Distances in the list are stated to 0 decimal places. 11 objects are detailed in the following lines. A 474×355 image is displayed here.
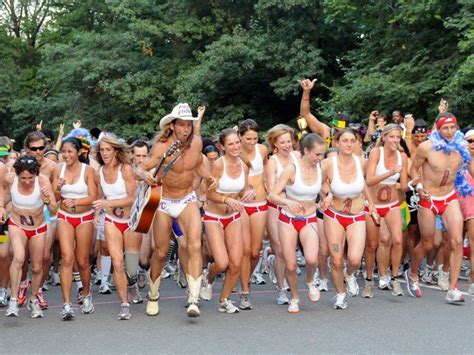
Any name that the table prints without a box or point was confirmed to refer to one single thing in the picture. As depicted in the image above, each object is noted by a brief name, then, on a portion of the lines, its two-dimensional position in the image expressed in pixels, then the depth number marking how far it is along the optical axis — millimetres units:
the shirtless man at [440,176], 19094
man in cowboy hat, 16953
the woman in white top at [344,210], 17984
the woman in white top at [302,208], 17750
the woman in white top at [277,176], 18828
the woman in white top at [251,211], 18531
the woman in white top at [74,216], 17531
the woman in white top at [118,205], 17578
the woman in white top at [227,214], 17703
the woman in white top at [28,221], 17344
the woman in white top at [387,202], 19672
